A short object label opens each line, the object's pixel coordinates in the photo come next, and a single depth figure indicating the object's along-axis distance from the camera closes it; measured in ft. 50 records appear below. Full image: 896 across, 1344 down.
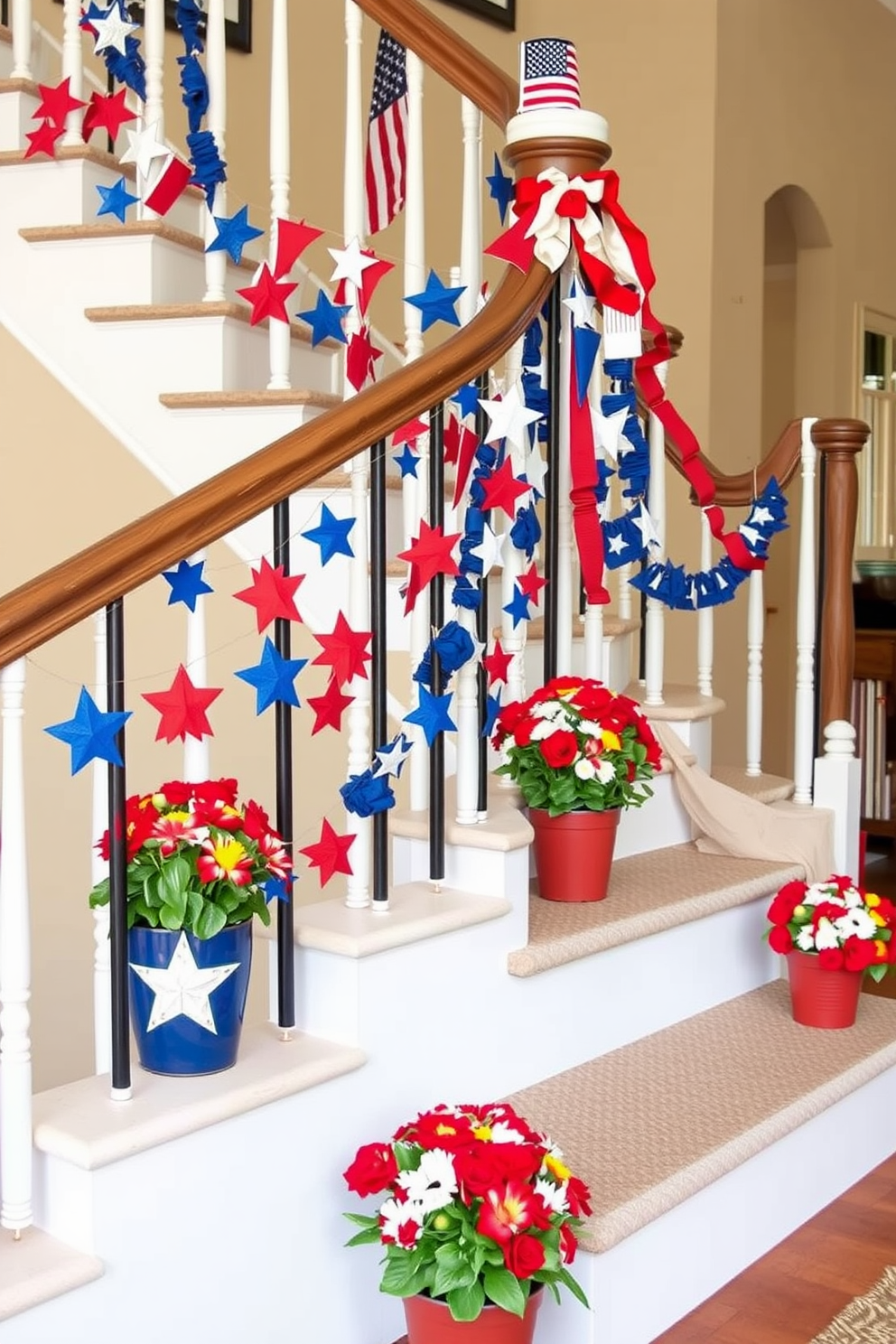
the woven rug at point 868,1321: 6.51
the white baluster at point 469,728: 7.44
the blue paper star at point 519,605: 7.86
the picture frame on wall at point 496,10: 16.74
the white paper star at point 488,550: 7.22
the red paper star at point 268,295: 8.66
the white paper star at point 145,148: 9.18
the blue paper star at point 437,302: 7.66
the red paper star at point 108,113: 9.53
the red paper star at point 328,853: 6.57
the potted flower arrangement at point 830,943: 8.41
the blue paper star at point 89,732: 5.28
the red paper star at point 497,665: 7.73
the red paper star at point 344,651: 6.48
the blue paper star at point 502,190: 8.30
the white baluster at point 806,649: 10.24
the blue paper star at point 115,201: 9.39
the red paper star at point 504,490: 7.32
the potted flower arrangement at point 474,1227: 5.43
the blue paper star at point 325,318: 9.07
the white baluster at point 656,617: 10.16
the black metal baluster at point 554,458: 7.89
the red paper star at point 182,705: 5.77
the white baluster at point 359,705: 6.73
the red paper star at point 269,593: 6.02
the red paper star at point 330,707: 6.47
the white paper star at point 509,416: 7.30
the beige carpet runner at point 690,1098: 6.59
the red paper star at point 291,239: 8.57
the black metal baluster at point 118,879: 5.50
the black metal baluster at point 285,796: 6.23
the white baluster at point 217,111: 9.00
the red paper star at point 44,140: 9.59
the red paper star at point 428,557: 6.88
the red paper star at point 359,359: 8.73
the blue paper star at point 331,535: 6.32
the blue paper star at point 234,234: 8.98
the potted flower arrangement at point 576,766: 7.68
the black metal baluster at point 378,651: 6.73
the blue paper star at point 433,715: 6.82
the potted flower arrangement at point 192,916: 5.61
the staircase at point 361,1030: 5.47
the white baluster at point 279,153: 8.75
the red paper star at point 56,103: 9.59
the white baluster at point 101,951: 5.96
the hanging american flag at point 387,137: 11.19
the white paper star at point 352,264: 8.48
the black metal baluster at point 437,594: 7.07
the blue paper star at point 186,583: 5.78
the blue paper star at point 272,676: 6.02
